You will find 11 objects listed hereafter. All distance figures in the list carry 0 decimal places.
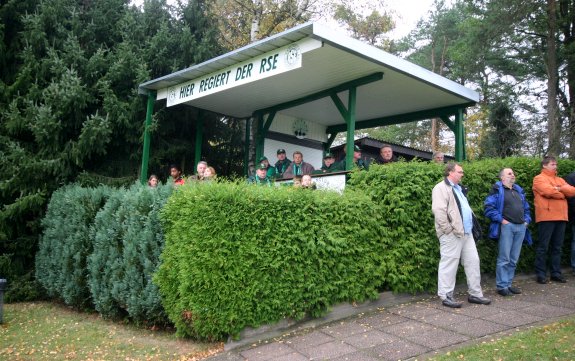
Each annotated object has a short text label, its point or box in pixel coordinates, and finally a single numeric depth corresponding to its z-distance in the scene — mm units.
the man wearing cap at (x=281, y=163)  10320
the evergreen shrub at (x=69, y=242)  7793
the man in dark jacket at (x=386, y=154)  8320
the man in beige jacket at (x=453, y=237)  5781
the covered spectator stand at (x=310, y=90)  7207
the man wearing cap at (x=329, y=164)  8938
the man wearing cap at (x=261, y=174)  8477
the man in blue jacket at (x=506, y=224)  6352
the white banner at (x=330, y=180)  7578
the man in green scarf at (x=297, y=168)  9156
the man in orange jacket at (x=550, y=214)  6883
